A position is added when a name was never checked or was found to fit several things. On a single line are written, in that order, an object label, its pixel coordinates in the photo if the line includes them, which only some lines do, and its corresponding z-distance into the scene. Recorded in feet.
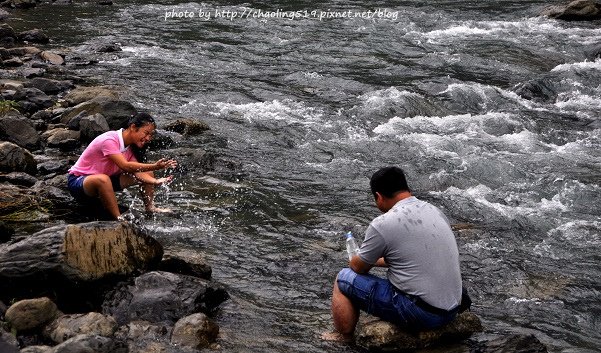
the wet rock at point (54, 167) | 37.45
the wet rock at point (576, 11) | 81.25
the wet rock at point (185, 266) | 25.96
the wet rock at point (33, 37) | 71.05
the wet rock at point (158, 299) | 23.35
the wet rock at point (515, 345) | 21.65
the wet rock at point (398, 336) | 22.09
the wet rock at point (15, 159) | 35.53
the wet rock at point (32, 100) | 48.44
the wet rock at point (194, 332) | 21.91
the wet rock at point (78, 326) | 21.04
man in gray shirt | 21.53
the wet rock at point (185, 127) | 46.09
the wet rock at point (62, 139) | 41.63
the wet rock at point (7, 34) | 69.56
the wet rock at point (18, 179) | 34.22
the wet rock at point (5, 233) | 27.77
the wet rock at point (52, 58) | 62.80
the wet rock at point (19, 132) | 40.45
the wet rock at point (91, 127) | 42.19
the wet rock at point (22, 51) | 64.28
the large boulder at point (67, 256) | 22.90
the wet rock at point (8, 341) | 14.08
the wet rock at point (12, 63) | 60.63
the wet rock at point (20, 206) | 30.25
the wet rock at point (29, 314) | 21.48
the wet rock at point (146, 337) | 21.54
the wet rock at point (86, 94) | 49.08
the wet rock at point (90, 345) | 18.98
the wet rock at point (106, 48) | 67.72
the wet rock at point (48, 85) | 53.11
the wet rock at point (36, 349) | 19.13
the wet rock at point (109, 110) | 44.21
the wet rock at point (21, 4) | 90.07
